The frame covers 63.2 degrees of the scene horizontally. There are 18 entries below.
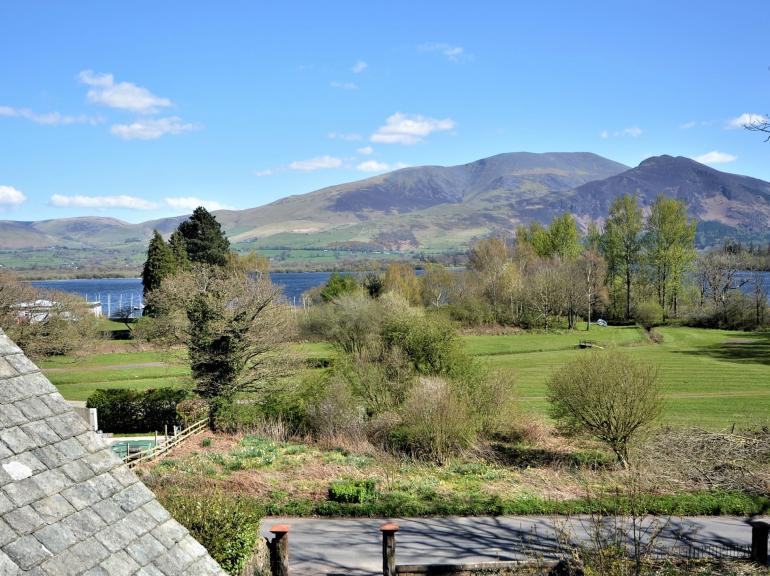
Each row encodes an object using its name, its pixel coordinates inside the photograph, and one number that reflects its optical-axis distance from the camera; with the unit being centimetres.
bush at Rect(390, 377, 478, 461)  2509
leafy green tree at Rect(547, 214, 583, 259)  9325
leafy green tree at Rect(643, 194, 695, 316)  8319
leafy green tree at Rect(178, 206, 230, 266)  7756
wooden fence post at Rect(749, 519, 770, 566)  1328
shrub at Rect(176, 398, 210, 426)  3083
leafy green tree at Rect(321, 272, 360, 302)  7434
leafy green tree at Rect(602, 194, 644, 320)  8644
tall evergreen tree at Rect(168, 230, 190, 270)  7231
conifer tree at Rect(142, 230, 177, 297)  7012
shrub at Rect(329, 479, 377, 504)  1931
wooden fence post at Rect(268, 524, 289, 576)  1277
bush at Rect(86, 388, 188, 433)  3484
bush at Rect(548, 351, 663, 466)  2298
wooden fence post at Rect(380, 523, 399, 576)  1292
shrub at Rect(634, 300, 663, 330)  8044
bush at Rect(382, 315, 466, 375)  3083
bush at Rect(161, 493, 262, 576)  1196
